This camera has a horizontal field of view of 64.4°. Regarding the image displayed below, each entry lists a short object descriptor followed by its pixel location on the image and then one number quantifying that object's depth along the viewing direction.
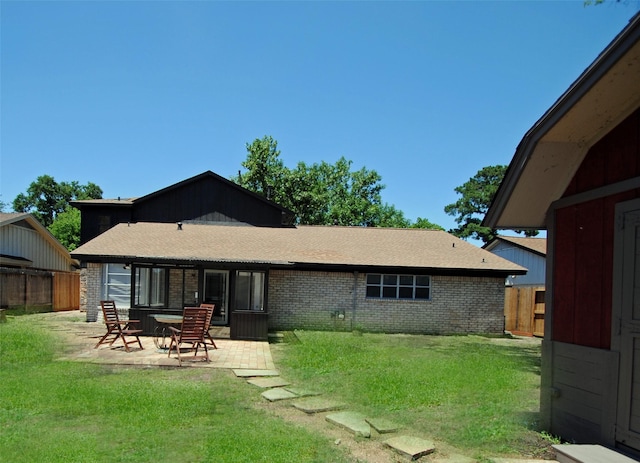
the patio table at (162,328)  12.45
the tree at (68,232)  47.97
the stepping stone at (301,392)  8.15
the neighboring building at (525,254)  25.00
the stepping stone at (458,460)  5.15
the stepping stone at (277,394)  7.84
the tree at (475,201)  54.50
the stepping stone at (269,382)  8.81
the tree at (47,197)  66.75
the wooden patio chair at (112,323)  12.46
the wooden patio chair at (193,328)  11.48
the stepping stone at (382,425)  6.14
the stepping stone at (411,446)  5.33
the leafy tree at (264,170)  42.97
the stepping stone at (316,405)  7.17
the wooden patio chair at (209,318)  12.36
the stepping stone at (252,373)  9.65
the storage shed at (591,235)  4.98
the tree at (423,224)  51.66
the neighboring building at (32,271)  22.11
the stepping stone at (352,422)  6.08
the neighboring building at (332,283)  17.77
